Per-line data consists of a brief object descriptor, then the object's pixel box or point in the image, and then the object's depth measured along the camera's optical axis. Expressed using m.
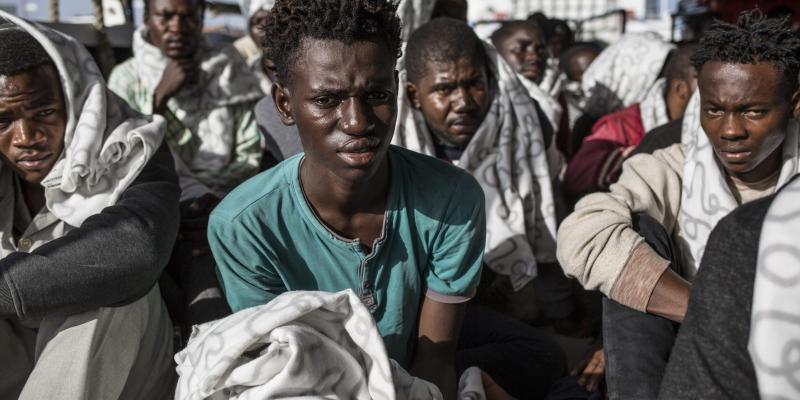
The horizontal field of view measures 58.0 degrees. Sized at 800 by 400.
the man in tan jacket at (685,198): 1.91
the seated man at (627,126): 3.42
